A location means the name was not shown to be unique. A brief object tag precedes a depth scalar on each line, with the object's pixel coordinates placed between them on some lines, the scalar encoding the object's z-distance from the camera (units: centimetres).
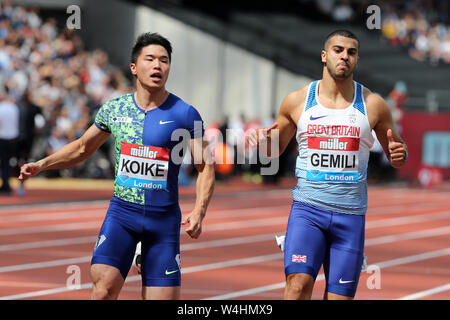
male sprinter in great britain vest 652
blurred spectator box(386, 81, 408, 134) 2934
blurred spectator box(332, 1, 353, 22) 3844
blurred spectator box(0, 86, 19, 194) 1939
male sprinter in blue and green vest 614
